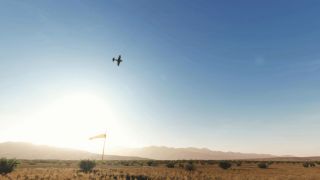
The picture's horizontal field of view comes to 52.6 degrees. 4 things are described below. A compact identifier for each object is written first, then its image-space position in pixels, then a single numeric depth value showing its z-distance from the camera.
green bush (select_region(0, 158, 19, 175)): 34.70
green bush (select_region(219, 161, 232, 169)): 50.94
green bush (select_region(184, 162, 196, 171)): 45.94
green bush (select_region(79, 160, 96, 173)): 41.55
